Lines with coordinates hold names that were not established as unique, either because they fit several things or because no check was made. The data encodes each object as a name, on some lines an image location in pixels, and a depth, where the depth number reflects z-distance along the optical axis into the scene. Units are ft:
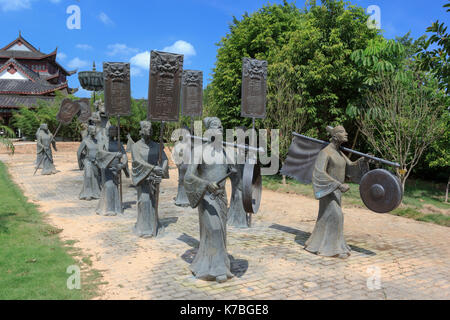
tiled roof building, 118.11
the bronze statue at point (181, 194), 36.96
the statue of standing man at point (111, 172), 32.45
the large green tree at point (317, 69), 52.47
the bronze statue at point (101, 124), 33.88
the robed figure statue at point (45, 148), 58.85
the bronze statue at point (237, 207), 29.55
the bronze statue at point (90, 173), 39.58
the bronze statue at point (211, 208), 17.93
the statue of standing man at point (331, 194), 22.31
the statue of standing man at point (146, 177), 25.79
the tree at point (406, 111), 42.27
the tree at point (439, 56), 22.56
